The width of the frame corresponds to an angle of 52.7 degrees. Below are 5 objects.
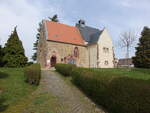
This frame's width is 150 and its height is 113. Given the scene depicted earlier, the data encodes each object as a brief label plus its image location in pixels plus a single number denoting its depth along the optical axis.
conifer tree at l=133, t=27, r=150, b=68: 27.56
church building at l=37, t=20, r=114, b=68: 31.09
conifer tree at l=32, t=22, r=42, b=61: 45.53
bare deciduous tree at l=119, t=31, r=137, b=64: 44.12
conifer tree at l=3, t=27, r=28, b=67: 17.95
